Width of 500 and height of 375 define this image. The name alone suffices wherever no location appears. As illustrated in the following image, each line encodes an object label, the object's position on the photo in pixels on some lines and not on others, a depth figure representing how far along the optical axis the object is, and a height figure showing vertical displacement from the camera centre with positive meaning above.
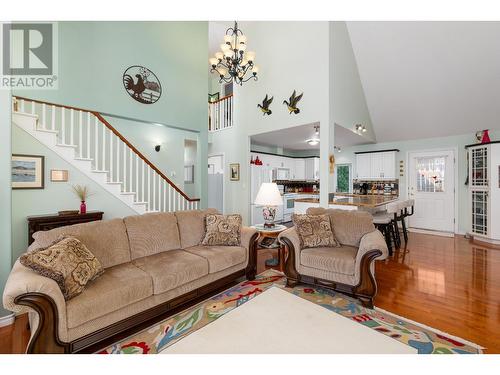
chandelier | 3.42 +1.98
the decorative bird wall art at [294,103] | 4.50 +1.63
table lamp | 3.45 -0.20
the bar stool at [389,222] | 4.08 -0.62
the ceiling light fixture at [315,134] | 4.99 +1.28
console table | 3.06 -0.47
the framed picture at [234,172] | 5.77 +0.38
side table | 3.35 -0.69
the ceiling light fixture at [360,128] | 5.22 +1.34
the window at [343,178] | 7.45 +0.29
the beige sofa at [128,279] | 1.52 -0.80
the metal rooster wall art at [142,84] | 4.41 +2.01
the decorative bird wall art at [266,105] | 4.99 +1.77
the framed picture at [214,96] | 7.72 +3.15
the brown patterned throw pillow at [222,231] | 3.01 -0.58
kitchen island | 4.29 -0.30
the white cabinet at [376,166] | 6.45 +0.62
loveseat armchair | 2.39 -0.79
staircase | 3.29 +0.53
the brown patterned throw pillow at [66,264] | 1.63 -0.58
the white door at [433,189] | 5.76 -0.05
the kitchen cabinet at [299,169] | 8.22 +0.62
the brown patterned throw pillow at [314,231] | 2.89 -0.56
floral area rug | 1.82 -1.25
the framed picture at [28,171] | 3.08 +0.20
